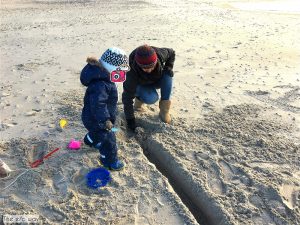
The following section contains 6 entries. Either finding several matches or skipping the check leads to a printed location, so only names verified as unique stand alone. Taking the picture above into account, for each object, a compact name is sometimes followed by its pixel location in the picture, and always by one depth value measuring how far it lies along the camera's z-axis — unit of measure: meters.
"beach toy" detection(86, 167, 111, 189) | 2.64
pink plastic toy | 3.02
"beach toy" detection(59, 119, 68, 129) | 3.34
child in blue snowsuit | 2.55
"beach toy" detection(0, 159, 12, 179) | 2.70
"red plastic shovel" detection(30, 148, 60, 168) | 2.84
